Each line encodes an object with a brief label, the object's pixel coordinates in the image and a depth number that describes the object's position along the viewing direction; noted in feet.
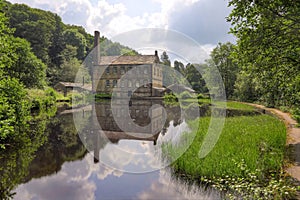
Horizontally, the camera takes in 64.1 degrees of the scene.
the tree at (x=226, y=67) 148.87
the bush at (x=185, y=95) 143.74
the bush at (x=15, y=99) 29.88
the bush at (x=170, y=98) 132.07
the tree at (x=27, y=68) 95.20
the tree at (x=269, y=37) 21.39
